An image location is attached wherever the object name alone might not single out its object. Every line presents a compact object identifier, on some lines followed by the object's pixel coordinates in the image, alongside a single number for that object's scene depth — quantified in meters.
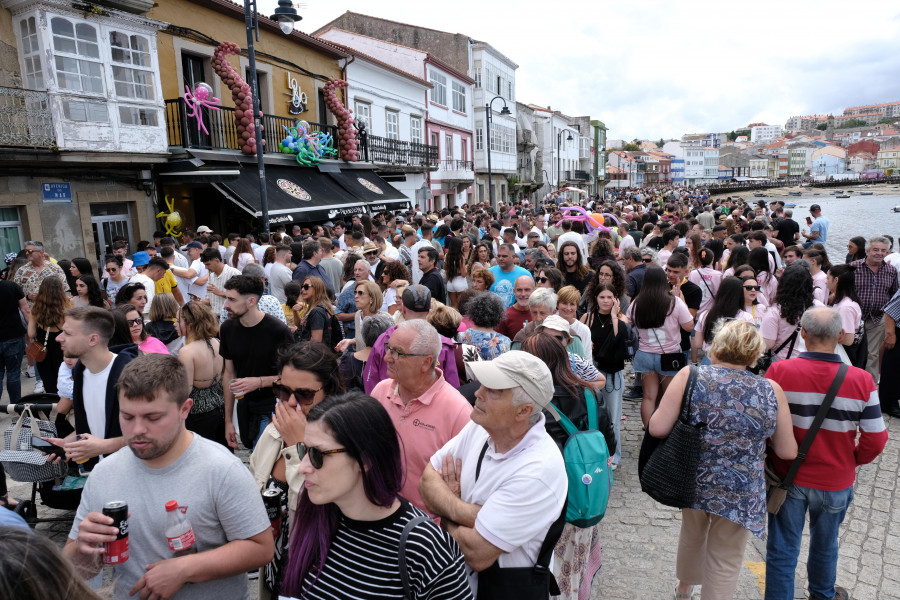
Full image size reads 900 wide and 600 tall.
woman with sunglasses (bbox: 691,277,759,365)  4.82
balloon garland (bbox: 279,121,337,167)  16.41
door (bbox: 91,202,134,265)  11.92
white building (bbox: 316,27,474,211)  27.16
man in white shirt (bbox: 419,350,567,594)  1.97
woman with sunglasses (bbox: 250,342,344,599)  2.31
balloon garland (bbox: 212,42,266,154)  13.49
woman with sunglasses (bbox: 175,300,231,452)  4.04
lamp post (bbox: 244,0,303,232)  10.26
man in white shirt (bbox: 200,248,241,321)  7.27
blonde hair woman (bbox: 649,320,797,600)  2.83
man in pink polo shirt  2.80
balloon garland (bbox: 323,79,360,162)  18.44
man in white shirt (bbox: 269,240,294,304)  7.46
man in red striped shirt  2.96
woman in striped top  1.74
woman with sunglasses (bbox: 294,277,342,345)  5.32
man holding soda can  2.00
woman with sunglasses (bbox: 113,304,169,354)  4.04
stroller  3.63
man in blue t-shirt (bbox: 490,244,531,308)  6.24
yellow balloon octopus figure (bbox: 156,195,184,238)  12.63
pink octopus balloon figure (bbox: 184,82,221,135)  12.98
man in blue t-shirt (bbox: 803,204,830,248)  11.04
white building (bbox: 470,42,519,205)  36.38
